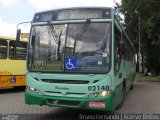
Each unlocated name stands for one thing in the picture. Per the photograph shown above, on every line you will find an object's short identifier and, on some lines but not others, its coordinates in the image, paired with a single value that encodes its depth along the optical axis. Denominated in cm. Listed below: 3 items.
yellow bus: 760
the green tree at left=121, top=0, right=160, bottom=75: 1357
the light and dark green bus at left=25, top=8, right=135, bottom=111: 418
